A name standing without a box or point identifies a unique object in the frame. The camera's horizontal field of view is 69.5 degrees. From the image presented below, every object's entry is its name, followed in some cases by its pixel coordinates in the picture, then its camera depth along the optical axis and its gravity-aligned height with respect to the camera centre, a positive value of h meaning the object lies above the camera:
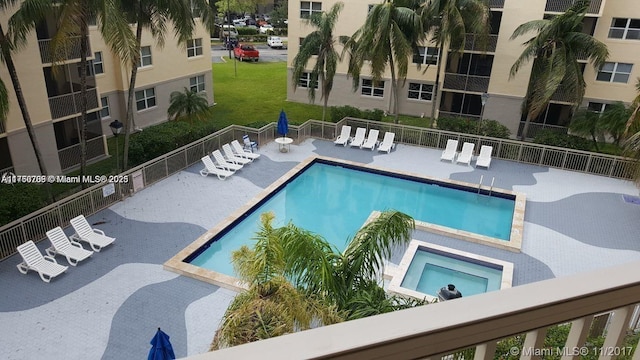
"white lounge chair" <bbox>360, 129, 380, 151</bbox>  23.36 -6.06
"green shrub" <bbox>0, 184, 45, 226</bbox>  13.35 -5.67
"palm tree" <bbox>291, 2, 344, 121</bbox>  23.77 -1.84
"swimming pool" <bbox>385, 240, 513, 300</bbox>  13.16 -7.14
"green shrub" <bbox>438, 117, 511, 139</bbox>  22.98 -5.19
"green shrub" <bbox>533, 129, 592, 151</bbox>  21.48 -5.19
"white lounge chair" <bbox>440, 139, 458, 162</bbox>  21.81 -6.00
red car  47.25 -4.24
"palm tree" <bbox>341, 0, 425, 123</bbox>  21.69 -0.97
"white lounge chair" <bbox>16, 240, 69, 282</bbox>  12.09 -6.61
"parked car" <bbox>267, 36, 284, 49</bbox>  57.00 -3.71
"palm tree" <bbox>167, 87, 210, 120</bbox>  23.04 -4.73
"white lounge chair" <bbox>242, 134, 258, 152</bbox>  21.83 -6.04
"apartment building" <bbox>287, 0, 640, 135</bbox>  24.41 -2.81
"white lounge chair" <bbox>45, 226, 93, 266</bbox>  12.84 -6.58
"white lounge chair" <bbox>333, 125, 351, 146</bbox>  23.69 -5.99
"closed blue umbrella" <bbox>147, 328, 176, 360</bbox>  8.42 -5.89
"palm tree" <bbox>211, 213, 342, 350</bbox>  6.66 -4.20
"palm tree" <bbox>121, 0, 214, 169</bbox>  16.34 -0.37
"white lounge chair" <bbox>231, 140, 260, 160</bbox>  20.94 -6.16
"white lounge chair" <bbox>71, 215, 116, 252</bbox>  13.53 -6.53
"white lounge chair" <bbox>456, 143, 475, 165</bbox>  21.57 -6.04
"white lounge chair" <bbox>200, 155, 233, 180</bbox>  18.98 -6.36
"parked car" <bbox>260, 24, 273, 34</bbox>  64.13 -2.52
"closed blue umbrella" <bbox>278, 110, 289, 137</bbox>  22.06 -5.15
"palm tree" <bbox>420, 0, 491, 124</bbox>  21.73 +0.03
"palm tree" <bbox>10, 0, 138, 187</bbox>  13.13 -0.53
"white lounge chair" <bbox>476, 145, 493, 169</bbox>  21.17 -6.02
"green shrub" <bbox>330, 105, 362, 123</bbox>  25.98 -5.29
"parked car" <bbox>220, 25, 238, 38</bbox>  60.85 -2.98
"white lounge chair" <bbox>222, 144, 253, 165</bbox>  20.33 -6.22
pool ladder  18.89 -6.43
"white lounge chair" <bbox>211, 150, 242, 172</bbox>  19.62 -6.28
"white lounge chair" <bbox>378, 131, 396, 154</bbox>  23.08 -6.05
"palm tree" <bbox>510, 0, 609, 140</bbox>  20.44 -1.25
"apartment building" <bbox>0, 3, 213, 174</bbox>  17.45 -4.02
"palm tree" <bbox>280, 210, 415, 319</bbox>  7.70 -4.16
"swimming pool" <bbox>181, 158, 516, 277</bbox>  15.73 -7.08
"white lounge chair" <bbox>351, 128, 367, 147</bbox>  23.49 -5.99
